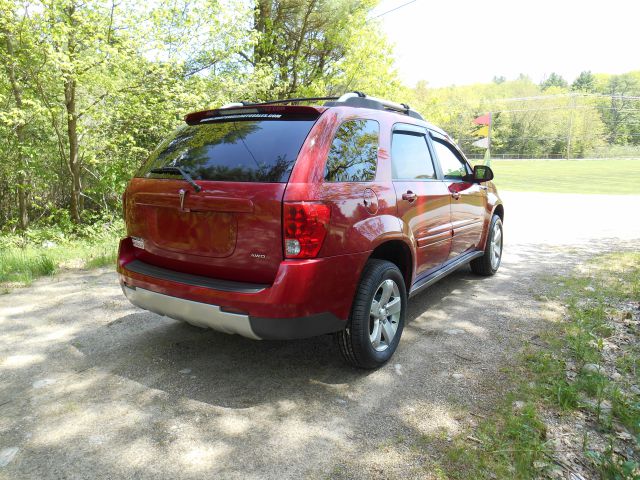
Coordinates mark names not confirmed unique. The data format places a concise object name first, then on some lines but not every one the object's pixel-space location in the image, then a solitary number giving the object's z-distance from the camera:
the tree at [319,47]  13.33
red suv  2.64
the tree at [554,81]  149.50
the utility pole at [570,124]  79.38
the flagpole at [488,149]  20.97
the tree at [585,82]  125.00
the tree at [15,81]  7.57
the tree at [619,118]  96.50
